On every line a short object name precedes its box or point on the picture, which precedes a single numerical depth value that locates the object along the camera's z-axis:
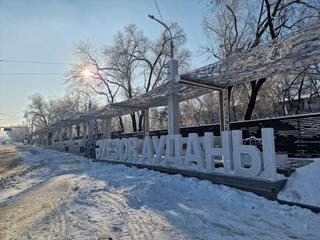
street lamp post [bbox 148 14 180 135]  10.17
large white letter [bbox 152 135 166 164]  8.62
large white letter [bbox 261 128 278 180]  5.23
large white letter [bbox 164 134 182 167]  7.89
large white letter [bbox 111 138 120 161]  11.49
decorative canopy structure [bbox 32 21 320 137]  6.00
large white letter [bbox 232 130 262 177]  5.51
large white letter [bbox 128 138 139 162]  10.26
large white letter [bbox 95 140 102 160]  13.22
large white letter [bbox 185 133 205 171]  6.99
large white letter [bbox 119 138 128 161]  10.83
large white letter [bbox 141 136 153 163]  9.30
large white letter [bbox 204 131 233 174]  6.18
